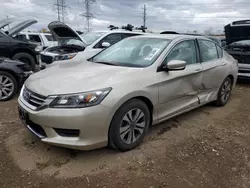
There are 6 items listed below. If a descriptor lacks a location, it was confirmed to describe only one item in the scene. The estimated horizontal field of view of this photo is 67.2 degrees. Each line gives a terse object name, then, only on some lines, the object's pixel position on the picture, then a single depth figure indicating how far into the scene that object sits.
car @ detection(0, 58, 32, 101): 4.04
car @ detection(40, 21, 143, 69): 5.35
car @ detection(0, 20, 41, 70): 5.96
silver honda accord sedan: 2.08
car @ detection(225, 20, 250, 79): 5.68
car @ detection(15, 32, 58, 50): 9.37
